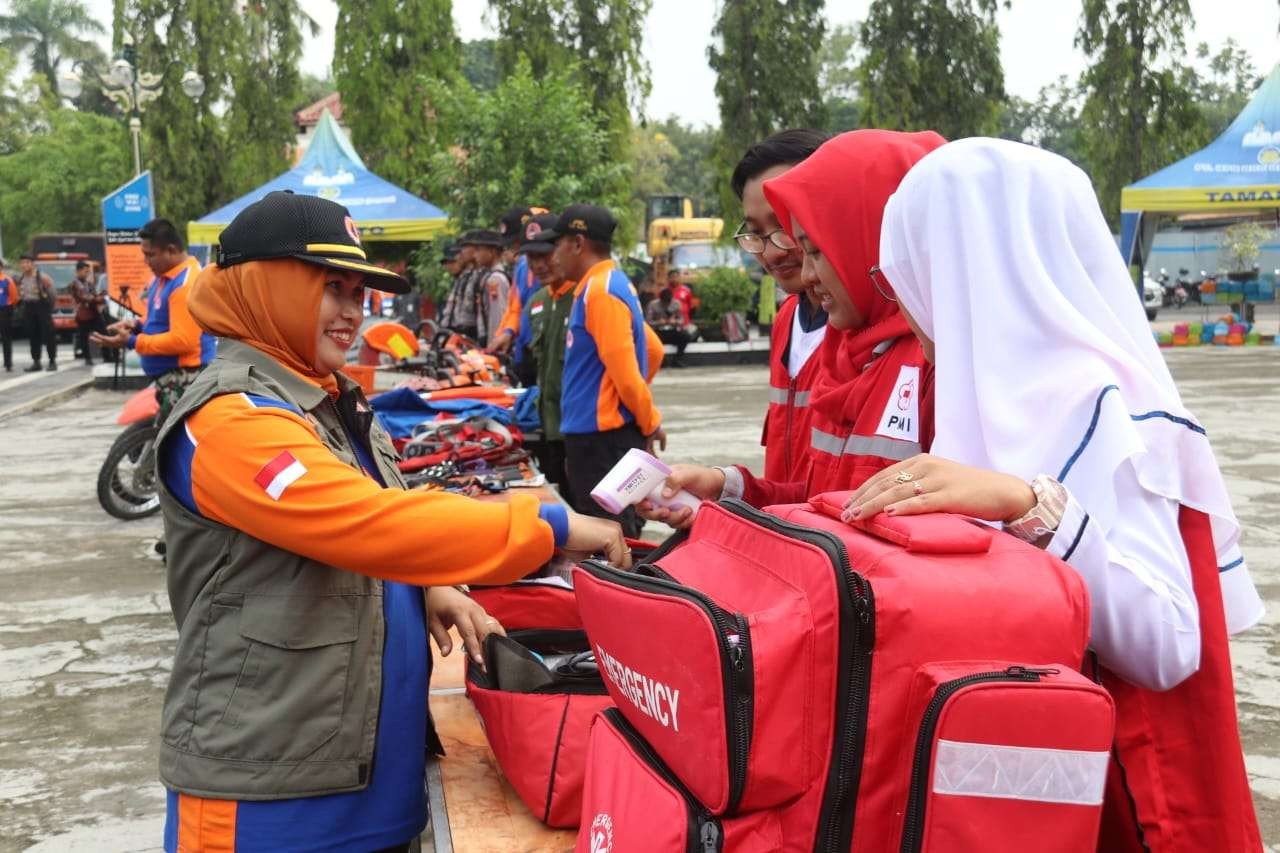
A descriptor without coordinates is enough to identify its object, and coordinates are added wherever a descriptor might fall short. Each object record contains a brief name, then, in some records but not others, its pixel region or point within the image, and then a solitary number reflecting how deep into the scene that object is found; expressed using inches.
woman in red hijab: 83.4
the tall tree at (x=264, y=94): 1038.4
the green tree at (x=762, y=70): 927.0
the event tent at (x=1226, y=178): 799.1
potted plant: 1312.7
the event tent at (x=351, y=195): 730.8
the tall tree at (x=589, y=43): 924.0
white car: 1263.5
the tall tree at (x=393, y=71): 969.5
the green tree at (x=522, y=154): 617.6
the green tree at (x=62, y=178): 1924.2
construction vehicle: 1237.2
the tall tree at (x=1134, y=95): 968.9
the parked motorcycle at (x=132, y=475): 321.7
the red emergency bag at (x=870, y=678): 48.8
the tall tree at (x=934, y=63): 934.4
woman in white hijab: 56.0
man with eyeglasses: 113.9
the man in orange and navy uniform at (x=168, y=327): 288.2
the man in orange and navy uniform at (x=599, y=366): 231.6
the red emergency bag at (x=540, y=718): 79.5
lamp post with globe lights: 705.6
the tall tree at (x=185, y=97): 995.3
